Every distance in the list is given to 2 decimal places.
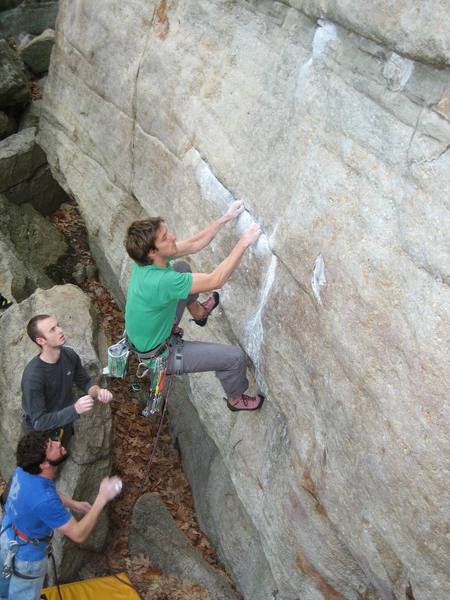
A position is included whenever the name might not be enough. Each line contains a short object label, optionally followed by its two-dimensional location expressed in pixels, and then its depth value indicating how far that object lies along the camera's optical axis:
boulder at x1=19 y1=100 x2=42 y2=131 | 13.14
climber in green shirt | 5.52
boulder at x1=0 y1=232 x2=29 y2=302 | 9.75
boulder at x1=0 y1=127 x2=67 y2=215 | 11.84
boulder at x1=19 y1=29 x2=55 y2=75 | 15.20
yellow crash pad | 7.10
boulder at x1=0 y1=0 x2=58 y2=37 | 17.76
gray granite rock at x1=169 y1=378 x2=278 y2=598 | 7.52
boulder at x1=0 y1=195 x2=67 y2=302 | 10.77
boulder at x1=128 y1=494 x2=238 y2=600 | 7.68
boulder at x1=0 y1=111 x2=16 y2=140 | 12.76
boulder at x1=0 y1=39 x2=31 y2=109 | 12.65
